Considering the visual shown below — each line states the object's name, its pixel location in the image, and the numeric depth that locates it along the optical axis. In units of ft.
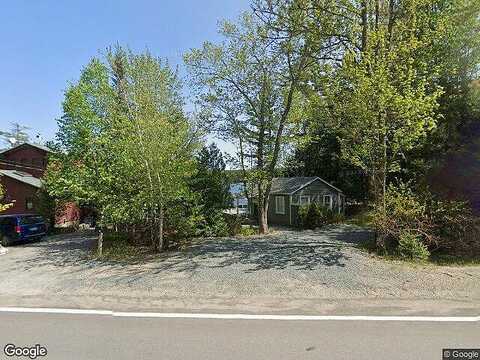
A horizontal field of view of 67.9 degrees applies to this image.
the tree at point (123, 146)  40.55
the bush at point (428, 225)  36.19
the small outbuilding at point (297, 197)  89.35
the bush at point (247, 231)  64.95
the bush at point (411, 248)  33.94
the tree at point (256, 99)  65.05
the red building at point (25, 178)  95.40
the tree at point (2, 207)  48.75
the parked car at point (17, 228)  61.77
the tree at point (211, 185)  60.13
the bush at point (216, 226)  59.72
